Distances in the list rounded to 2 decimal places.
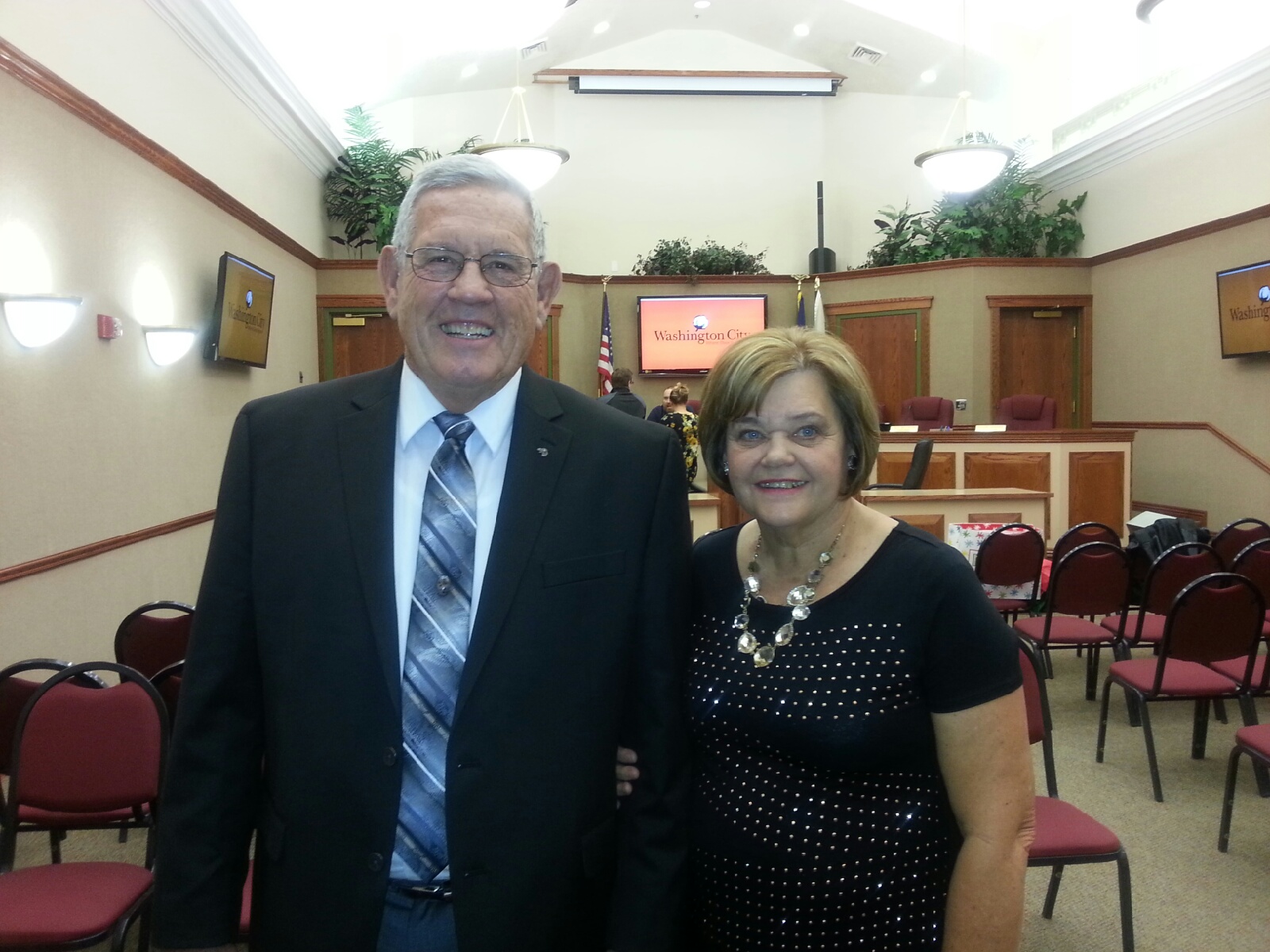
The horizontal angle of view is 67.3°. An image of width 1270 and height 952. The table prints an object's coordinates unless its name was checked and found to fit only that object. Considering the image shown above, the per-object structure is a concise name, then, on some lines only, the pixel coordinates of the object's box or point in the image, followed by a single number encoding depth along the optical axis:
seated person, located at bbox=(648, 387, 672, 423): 8.12
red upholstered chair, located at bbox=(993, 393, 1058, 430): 9.51
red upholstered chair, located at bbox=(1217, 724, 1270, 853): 3.00
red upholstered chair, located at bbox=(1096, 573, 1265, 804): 3.58
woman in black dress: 1.39
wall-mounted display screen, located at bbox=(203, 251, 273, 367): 6.34
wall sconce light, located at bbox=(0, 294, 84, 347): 3.93
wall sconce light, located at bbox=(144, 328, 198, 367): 5.44
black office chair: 8.18
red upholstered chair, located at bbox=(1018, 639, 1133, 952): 2.36
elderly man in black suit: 1.23
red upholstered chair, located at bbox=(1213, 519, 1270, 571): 5.44
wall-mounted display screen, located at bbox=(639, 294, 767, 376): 11.88
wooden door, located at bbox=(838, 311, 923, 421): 11.51
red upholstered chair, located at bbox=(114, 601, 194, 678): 3.30
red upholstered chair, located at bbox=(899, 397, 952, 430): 10.09
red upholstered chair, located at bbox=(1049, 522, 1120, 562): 4.86
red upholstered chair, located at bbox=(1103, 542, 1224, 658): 4.38
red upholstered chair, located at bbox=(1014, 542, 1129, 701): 4.44
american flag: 11.52
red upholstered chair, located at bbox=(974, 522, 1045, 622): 4.80
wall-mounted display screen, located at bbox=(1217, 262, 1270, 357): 7.89
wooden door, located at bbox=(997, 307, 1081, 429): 11.16
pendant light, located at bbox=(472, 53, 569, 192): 8.91
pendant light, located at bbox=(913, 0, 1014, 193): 9.09
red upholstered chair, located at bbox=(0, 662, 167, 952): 2.34
